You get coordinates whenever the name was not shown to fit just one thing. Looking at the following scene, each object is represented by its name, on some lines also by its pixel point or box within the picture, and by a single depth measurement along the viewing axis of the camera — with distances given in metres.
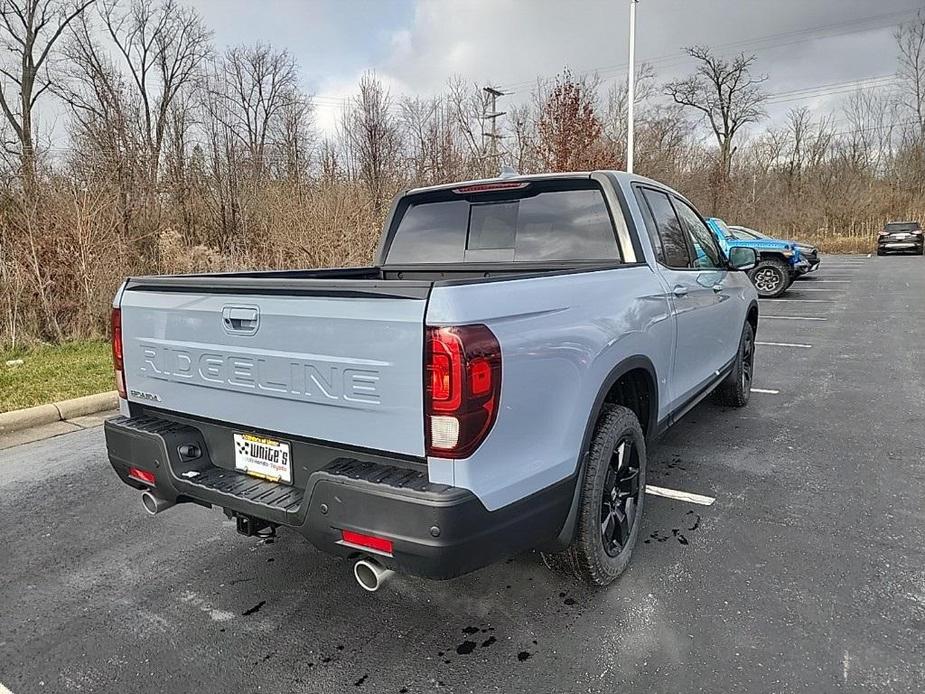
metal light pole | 17.98
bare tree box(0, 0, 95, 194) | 23.72
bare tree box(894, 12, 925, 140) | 41.88
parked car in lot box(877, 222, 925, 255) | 30.13
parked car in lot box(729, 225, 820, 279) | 16.17
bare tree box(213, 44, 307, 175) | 27.02
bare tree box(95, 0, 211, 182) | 27.27
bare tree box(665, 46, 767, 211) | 42.16
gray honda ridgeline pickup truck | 2.06
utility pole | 21.46
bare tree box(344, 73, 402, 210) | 21.52
